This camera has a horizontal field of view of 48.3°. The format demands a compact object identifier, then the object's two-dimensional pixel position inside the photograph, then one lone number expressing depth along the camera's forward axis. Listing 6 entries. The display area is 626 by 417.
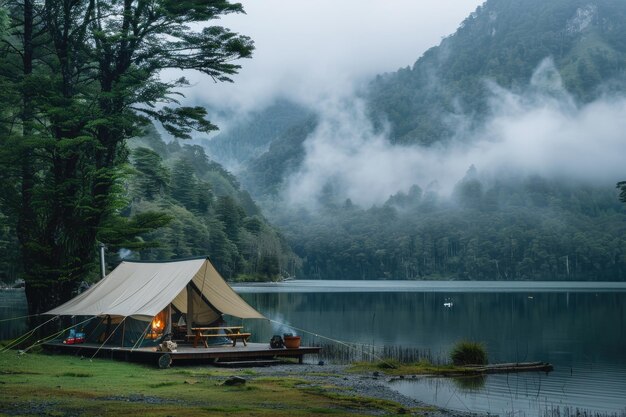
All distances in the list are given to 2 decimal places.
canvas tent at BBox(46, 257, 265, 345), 28.02
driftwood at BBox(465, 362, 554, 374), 29.03
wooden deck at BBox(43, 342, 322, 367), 26.33
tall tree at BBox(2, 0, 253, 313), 32.56
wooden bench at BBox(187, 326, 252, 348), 28.59
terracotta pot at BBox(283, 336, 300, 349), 29.80
